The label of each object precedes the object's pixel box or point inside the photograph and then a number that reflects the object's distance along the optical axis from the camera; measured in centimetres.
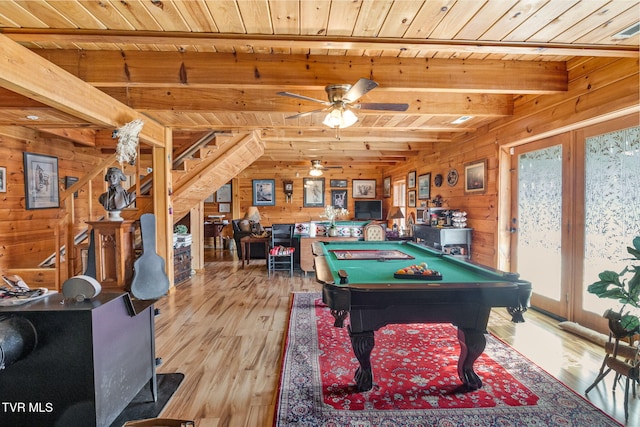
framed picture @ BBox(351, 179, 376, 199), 996
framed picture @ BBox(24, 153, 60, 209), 496
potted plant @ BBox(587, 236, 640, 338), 190
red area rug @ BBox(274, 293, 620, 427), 185
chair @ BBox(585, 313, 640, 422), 190
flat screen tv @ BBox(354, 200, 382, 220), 978
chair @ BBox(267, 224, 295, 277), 580
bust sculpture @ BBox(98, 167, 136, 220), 306
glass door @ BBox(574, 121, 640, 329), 275
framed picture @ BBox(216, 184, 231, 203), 980
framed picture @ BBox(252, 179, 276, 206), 973
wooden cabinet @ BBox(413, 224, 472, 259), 479
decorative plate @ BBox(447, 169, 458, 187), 538
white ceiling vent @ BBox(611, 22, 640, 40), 211
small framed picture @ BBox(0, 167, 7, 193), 456
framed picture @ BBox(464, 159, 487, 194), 457
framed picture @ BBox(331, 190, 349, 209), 982
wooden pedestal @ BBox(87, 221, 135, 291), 310
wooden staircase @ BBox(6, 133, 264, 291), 438
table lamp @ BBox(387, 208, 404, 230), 613
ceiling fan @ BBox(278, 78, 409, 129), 276
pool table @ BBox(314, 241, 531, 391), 184
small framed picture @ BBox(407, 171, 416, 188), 726
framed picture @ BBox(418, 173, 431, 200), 646
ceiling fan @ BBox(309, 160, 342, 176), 742
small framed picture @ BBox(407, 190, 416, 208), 725
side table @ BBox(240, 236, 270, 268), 637
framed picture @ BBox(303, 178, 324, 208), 980
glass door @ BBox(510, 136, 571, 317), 342
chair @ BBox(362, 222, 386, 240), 534
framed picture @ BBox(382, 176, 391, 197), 933
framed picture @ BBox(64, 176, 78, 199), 574
